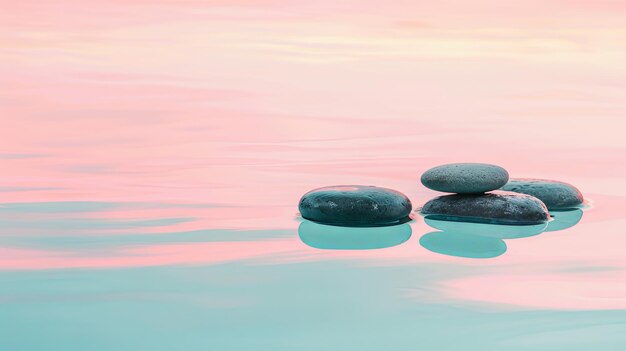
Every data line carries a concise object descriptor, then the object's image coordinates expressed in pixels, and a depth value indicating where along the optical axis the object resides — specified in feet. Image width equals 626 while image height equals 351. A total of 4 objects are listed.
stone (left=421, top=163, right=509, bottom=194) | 26.22
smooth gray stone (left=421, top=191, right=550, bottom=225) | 26.27
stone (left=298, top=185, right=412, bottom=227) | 25.59
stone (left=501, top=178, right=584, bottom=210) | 28.12
